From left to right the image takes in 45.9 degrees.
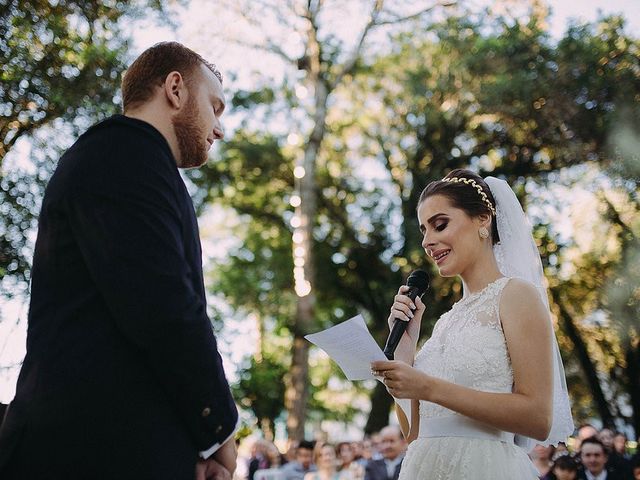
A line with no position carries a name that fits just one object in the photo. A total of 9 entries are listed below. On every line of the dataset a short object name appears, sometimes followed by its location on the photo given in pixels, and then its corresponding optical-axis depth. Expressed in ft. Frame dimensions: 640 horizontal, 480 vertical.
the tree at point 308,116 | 49.14
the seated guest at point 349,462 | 33.19
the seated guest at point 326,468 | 31.19
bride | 8.56
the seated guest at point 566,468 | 25.44
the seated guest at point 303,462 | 36.68
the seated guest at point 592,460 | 28.14
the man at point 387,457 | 30.78
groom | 5.40
